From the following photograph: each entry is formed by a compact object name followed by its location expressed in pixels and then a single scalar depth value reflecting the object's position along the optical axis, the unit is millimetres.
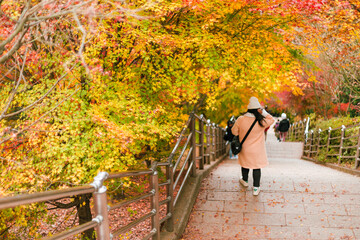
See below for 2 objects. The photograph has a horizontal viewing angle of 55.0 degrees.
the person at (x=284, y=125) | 20250
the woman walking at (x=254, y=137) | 5805
